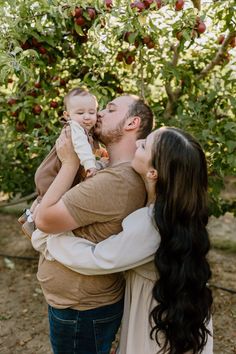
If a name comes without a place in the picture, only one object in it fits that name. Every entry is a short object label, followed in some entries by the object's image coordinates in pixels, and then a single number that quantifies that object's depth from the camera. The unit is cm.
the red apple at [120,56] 311
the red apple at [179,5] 264
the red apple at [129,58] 309
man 184
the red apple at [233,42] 321
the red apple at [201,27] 268
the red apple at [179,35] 273
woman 181
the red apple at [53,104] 333
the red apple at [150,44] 276
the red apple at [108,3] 259
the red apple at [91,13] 261
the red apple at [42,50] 286
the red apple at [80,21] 264
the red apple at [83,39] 294
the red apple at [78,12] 262
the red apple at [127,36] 268
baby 197
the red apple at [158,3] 256
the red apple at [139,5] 255
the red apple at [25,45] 277
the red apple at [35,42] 281
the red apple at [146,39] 271
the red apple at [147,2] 256
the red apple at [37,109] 319
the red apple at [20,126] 341
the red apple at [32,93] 329
